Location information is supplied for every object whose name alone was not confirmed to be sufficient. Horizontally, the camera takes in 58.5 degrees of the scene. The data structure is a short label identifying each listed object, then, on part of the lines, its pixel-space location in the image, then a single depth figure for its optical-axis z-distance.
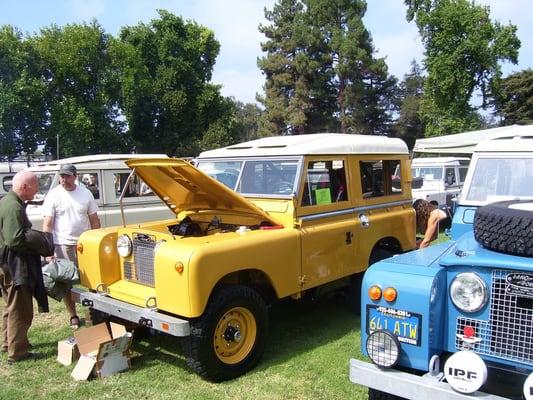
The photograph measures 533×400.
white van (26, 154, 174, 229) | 8.16
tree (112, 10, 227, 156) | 28.97
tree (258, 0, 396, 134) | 36.19
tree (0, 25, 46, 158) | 21.72
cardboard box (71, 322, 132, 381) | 4.22
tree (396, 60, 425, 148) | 43.91
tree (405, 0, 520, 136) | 27.97
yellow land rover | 3.88
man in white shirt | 5.34
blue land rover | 2.44
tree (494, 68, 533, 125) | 38.62
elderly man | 4.39
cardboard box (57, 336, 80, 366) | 4.52
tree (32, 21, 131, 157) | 23.42
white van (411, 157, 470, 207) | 12.68
